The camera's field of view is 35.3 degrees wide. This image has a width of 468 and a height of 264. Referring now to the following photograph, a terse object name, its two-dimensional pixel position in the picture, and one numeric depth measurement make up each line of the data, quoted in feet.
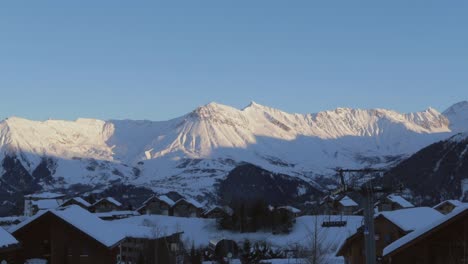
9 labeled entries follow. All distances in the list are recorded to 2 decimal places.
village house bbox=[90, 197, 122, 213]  456.32
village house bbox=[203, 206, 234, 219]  358.47
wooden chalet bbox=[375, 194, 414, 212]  416.34
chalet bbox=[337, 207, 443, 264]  158.10
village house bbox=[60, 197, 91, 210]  441.27
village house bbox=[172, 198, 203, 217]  457.27
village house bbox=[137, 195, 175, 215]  450.58
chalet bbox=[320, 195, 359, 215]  430.94
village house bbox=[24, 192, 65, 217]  470.80
